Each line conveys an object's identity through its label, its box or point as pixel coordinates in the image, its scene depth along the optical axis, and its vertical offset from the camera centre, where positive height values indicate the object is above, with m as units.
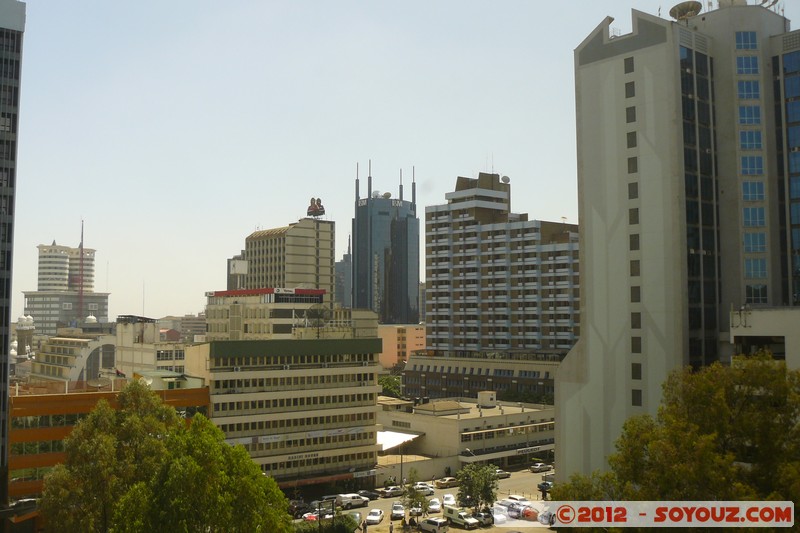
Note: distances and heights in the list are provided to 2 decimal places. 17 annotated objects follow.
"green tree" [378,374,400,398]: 161.50 -13.42
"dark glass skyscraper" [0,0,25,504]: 68.69 +17.97
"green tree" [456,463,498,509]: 77.62 -16.88
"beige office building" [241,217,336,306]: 176.62 +16.63
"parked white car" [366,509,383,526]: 75.00 -19.33
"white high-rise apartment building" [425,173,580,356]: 146.12 +10.08
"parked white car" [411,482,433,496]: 78.61 -18.32
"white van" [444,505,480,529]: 73.81 -19.27
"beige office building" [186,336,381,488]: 80.50 -8.70
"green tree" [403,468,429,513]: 73.62 -17.17
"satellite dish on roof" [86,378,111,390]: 76.40 -6.01
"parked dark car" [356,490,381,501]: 85.62 -19.40
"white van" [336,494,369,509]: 81.25 -19.19
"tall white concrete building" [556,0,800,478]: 61.09 +10.45
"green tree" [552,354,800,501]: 31.81 -5.37
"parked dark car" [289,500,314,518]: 77.81 -19.26
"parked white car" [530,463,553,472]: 104.09 -19.91
